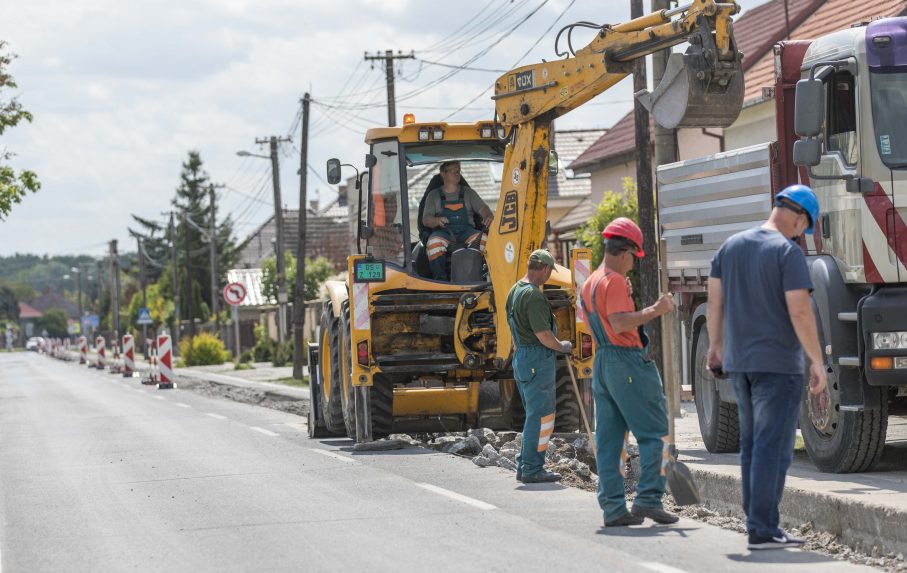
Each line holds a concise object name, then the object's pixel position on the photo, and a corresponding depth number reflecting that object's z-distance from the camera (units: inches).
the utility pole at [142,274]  3853.3
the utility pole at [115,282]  3824.8
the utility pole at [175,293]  3085.6
